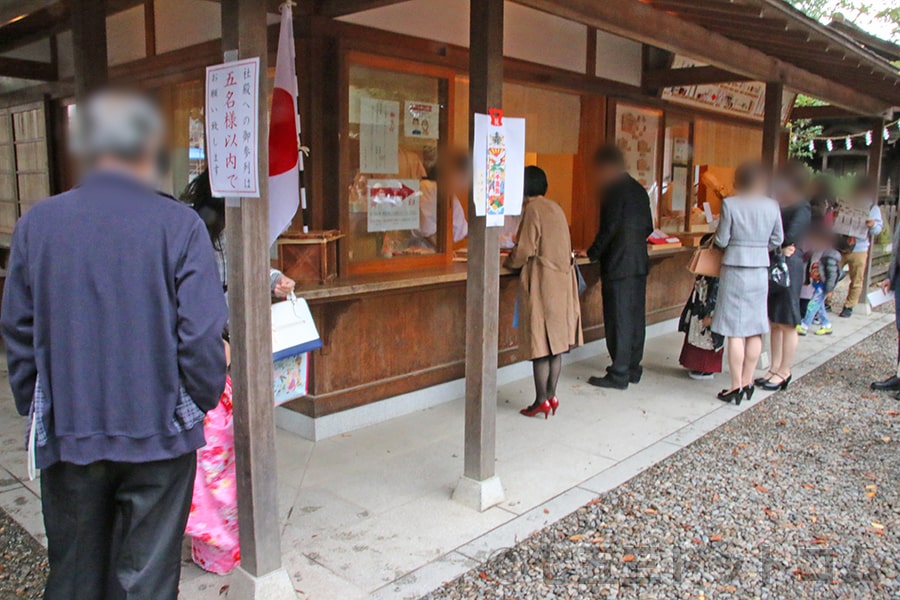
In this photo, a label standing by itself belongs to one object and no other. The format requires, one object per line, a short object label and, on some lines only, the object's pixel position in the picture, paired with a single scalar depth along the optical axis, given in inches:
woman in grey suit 221.8
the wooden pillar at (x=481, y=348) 146.6
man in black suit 243.8
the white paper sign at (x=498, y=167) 145.9
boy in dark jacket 355.9
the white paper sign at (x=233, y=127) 105.2
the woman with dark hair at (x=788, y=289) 243.9
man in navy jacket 79.1
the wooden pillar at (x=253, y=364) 107.3
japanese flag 122.6
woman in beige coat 205.2
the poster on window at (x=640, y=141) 296.0
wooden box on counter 177.0
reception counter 191.9
